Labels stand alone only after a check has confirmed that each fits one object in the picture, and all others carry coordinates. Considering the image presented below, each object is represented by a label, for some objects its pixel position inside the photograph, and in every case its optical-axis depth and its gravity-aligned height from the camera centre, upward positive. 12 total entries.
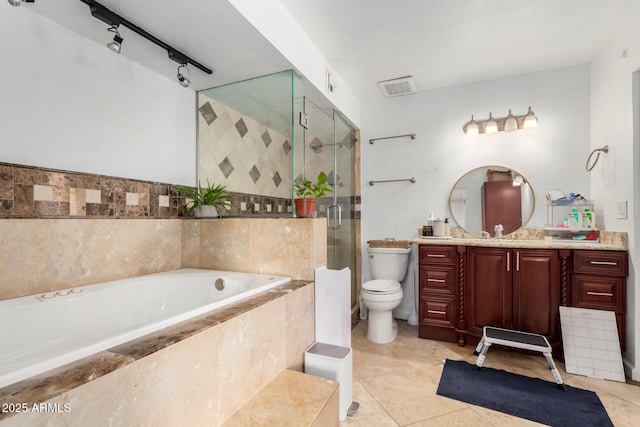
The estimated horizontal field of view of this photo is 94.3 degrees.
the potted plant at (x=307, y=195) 1.92 +0.13
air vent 2.88 +1.28
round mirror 2.76 +0.13
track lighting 1.47 +1.01
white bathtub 0.85 -0.46
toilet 2.50 -0.67
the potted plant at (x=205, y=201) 2.21 +0.10
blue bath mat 1.59 -1.10
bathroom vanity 2.10 -0.55
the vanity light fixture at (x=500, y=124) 2.68 +0.84
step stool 1.94 -0.90
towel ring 2.31 +0.49
